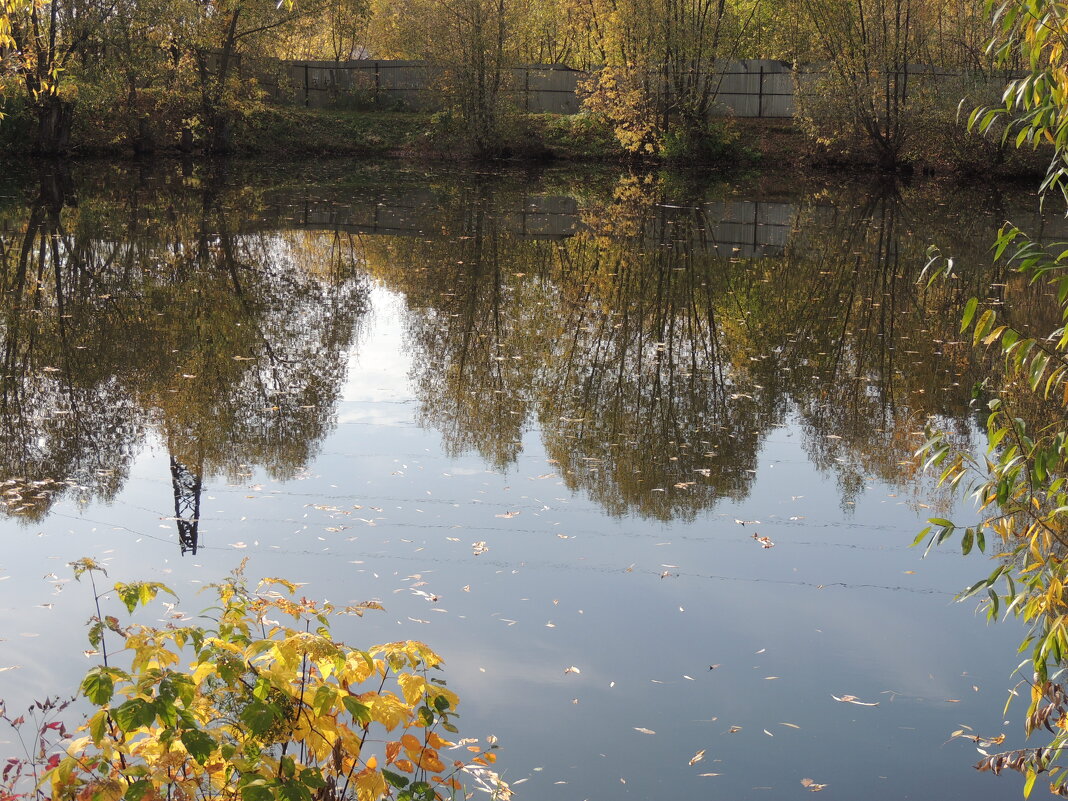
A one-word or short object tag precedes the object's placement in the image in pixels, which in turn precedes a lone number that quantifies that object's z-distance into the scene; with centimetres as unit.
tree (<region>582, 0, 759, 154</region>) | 3512
